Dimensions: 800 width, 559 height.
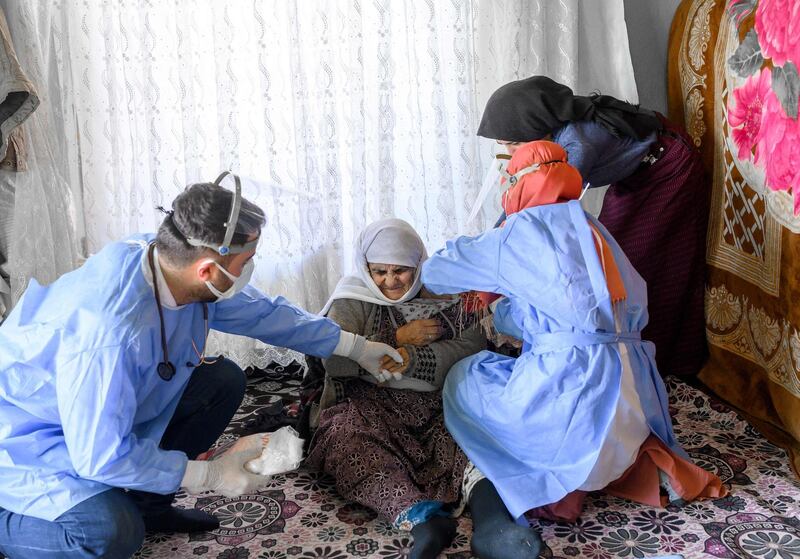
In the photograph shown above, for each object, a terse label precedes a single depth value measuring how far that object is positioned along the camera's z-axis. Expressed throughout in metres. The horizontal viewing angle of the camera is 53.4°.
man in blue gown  1.58
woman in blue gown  1.91
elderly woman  2.05
